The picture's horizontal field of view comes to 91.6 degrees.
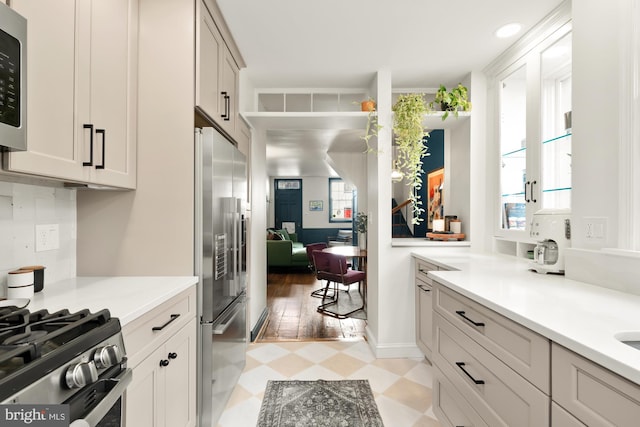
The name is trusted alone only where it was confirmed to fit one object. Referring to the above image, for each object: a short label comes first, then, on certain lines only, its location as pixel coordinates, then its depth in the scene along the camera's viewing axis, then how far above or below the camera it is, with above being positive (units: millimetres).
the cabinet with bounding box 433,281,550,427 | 962 -560
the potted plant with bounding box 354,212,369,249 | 4727 -214
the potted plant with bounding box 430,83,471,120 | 2672 +994
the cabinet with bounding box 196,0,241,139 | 1730 +910
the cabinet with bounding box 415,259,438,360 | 2316 -707
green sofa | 6449 -840
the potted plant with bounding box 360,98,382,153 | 2716 +860
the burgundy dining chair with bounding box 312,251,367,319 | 3918 -753
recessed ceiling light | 2092 +1276
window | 9914 +449
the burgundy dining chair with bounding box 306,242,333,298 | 4676 -631
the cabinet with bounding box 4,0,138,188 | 1040 +494
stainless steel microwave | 888 +401
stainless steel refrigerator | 1689 -304
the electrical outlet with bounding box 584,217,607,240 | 1445 -56
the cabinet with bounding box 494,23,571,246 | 1962 +582
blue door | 9914 +414
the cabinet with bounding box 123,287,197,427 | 1142 -642
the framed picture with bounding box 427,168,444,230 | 3500 +251
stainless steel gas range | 632 -346
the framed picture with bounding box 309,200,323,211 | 9906 +318
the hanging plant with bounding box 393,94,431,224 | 2600 +755
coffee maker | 1689 -132
